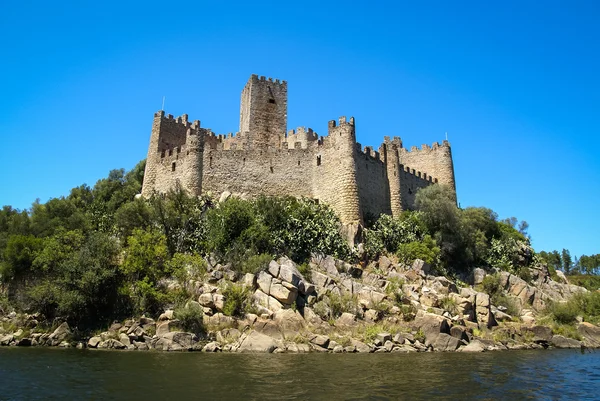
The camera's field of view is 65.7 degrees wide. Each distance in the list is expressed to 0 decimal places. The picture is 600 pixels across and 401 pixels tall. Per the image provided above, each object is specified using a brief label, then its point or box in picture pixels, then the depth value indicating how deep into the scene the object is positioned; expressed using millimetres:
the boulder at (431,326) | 28016
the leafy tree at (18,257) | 32625
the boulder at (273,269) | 31109
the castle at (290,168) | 41188
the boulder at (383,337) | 27184
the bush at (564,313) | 34656
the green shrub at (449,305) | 31550
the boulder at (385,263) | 36844
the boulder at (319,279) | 32344
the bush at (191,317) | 26984
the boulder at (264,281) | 30139
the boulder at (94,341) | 26812
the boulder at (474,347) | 27809
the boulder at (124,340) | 26438
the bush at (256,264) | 31578
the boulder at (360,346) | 26297
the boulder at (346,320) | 28859
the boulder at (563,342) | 31500
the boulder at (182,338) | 25998
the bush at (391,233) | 38375
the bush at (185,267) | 30625
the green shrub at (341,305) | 29891
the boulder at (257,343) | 25828
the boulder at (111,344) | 26445
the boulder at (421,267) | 36219
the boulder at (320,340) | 26638
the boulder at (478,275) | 40509
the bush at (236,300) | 28506
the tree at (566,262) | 100381
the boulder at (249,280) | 30375
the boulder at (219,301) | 28625
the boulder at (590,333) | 32594
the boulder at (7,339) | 27141
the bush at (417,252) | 37344
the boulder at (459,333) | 28656
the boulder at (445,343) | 27578
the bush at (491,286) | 39034
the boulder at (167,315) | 28203
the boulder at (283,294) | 29264
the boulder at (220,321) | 27812
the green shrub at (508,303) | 36156
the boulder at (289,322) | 27328
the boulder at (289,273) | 30403
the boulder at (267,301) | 28933
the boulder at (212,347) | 25781
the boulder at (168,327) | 27155
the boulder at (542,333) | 31625
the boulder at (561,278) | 47175
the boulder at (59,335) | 27531
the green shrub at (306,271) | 33031
